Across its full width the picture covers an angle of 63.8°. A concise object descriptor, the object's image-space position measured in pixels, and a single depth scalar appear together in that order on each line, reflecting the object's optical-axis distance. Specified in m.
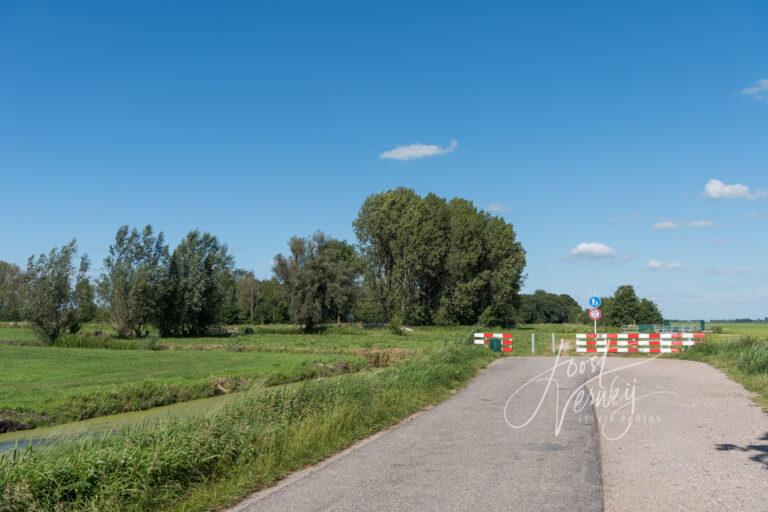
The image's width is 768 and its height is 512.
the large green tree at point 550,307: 151.50
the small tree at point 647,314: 90.38
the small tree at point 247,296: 104.88
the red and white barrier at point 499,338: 27.23
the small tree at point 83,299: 50.03
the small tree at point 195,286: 63.56
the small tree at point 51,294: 47.19
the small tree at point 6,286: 96.51
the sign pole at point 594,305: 29.13
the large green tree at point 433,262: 68.25
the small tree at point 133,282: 58.09
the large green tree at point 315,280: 64.62
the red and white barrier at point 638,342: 26.55
